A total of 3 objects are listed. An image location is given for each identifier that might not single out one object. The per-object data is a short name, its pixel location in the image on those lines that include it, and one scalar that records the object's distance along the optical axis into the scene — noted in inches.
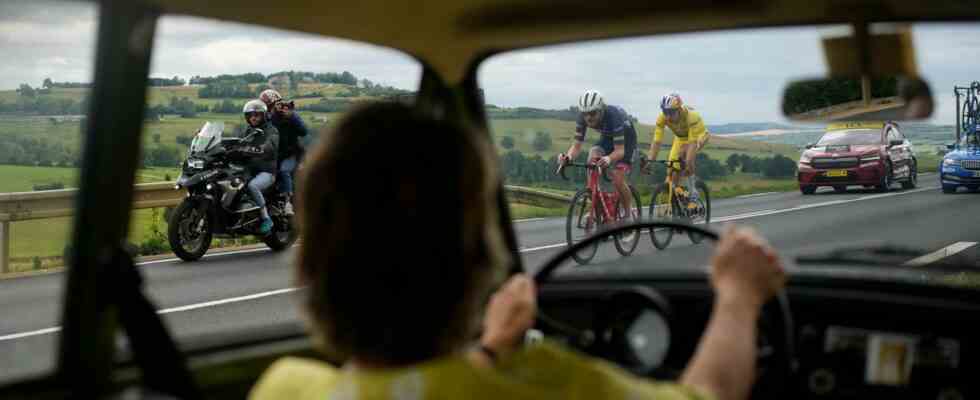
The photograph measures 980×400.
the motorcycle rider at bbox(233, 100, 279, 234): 419.8
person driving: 47.8
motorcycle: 418.6
